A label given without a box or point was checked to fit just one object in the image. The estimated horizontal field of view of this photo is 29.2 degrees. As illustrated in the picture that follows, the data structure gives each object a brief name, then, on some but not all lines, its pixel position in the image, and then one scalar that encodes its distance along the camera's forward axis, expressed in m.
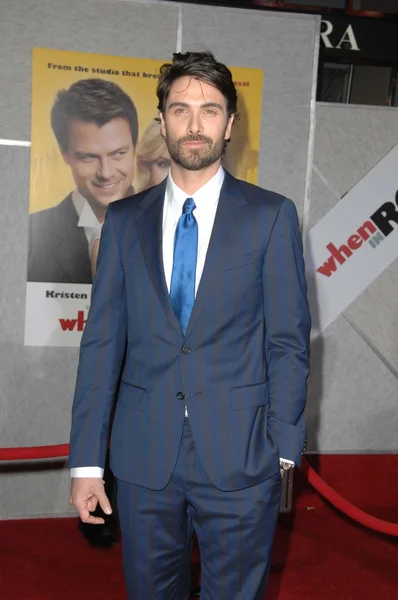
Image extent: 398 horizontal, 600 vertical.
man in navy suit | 1.88
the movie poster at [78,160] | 3.59
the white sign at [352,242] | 4.12
